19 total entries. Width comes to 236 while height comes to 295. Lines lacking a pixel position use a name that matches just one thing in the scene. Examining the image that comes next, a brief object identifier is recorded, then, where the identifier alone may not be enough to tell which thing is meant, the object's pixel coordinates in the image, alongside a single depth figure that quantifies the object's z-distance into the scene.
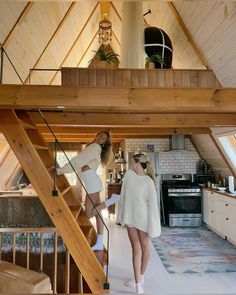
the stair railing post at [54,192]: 2.67
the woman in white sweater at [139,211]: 2.99
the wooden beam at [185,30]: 3.60
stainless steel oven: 6.21
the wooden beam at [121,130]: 5.80
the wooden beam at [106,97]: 2.77
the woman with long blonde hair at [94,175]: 3.14
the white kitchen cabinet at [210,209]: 5.51
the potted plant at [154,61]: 4.02
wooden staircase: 2.68
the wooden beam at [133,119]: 4.29
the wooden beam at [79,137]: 6.96
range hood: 6.75
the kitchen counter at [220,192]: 4.77
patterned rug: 3.85
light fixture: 4.41
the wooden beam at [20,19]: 2.98
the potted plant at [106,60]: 4.02
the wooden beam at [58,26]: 3.94
